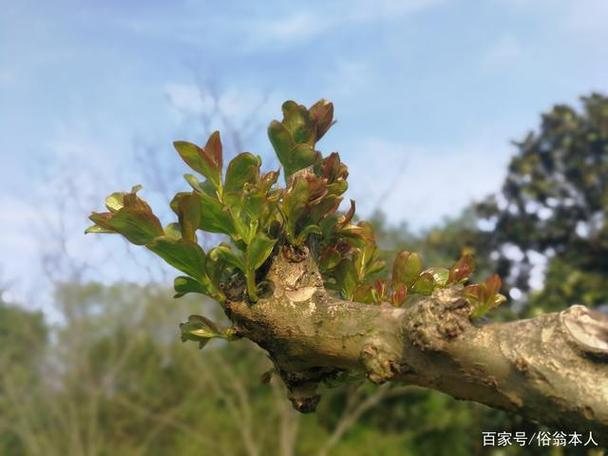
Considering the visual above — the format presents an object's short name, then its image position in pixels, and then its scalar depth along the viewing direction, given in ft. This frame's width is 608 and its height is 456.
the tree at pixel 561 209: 12.71
